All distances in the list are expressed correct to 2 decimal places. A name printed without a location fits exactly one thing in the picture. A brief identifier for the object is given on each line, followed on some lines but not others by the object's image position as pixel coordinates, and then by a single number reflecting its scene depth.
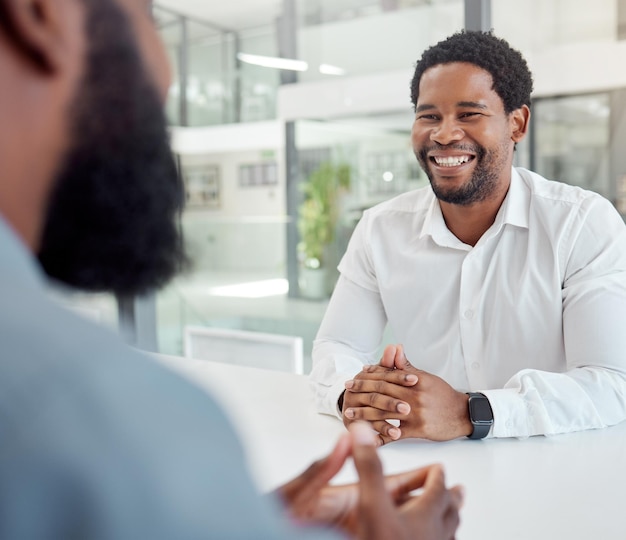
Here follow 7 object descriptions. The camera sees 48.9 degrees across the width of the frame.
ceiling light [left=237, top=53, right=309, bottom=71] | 4.17
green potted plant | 4.09
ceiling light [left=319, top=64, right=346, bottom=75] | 4.01
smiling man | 1.67
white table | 0.97
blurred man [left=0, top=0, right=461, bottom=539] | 0.27
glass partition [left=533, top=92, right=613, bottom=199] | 3.16
